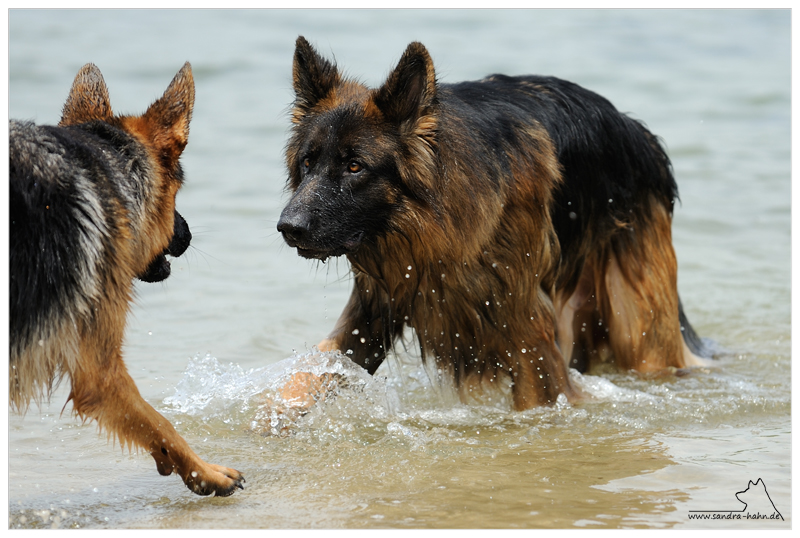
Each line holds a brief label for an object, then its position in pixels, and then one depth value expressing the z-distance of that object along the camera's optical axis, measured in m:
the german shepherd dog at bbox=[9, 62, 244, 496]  7.21
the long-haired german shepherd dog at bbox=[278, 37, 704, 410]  9.30
